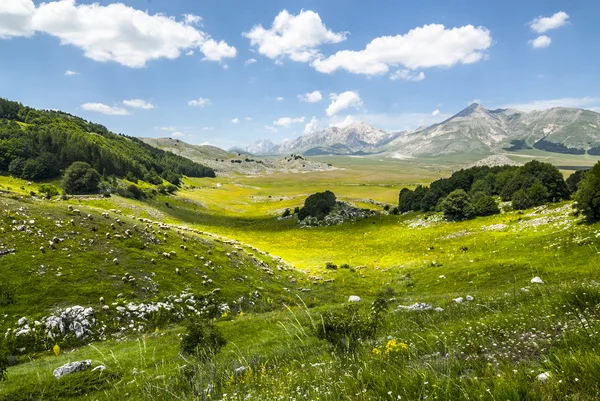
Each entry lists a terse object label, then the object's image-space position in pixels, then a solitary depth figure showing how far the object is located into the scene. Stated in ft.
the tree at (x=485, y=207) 224.33
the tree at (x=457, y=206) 229.86
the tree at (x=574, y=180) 275.47
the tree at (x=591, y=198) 128.67
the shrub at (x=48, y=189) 264.87
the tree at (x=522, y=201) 215.51
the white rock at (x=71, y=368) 39.47
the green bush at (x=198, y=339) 39.75
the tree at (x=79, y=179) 301.02
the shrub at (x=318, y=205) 317.61
